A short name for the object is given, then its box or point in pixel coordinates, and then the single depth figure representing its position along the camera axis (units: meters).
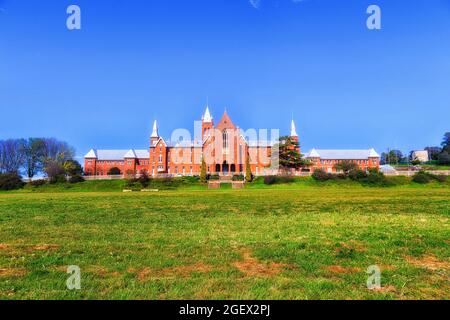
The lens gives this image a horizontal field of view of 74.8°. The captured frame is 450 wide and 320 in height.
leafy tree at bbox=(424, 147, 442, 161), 144.35
